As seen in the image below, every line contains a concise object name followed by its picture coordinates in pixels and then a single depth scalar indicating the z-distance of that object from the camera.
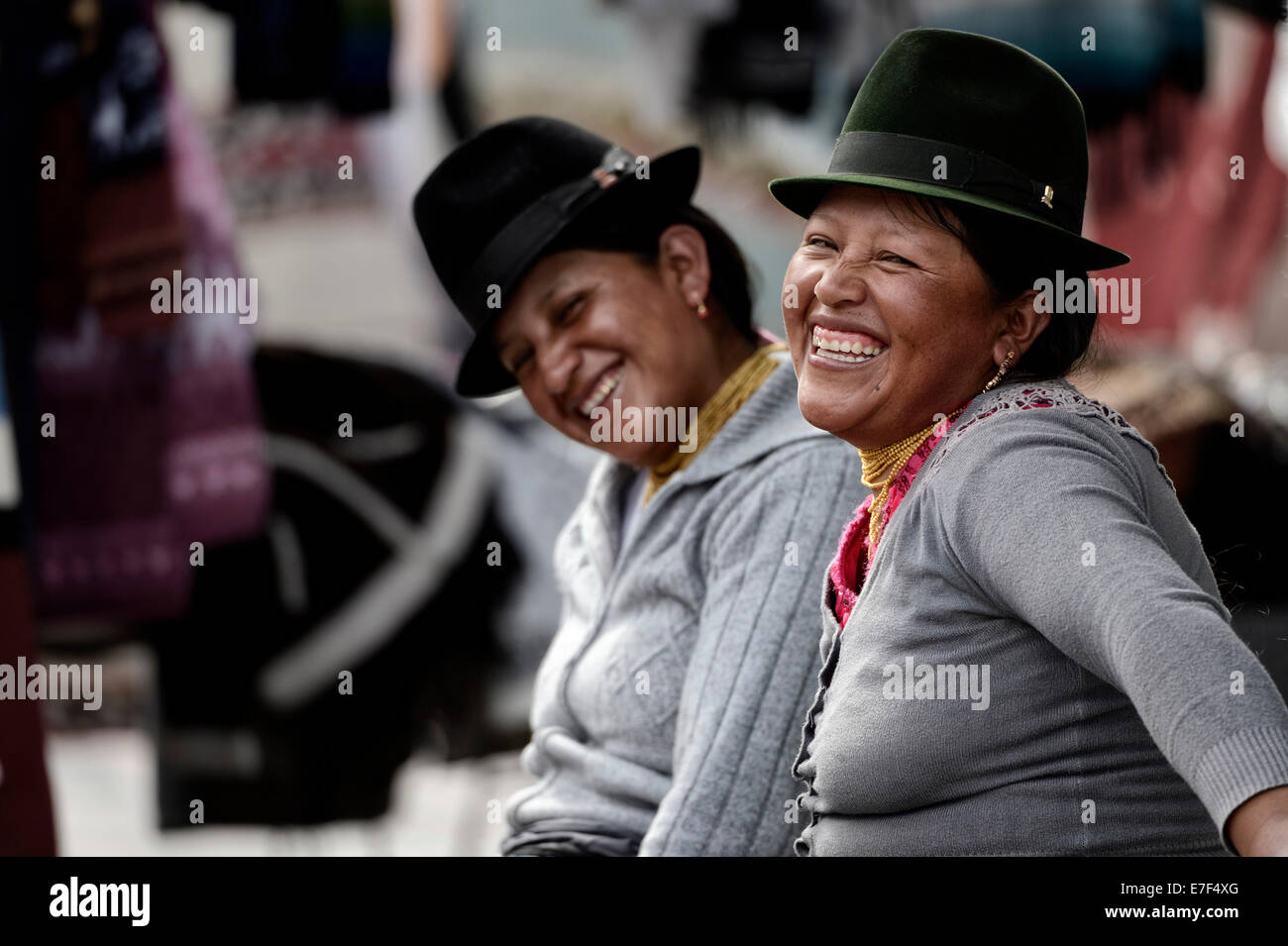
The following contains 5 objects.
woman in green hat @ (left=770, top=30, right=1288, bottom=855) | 1.07
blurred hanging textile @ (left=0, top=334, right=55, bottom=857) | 2.60
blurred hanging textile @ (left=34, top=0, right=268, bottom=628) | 4.45
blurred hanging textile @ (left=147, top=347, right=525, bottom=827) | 4.43
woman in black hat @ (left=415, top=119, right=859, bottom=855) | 1.87
